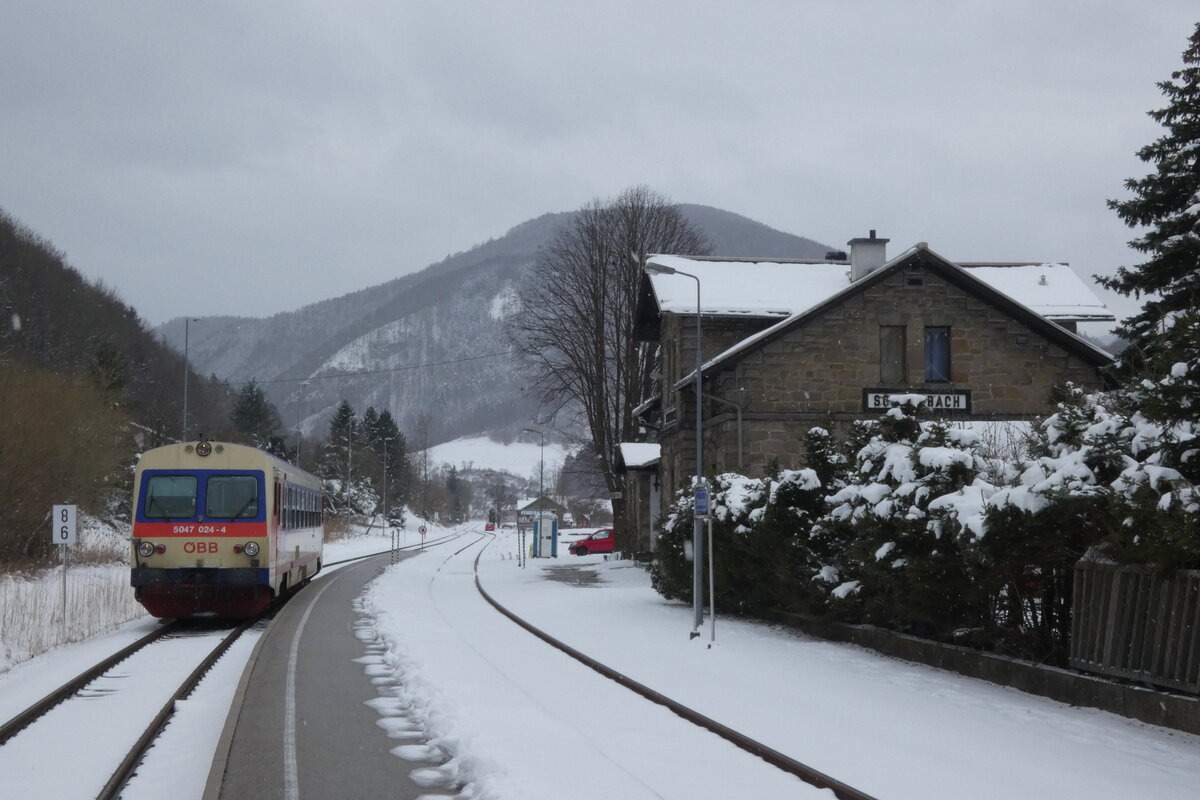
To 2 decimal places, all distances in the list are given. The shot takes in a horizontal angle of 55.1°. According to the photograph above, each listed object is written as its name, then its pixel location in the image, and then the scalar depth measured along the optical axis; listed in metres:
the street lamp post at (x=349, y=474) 85.22
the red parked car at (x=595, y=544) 58.53
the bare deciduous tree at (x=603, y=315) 45.50
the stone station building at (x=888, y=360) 29.64
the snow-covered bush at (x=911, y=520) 12.99
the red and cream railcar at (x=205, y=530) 19.08
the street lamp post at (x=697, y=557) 17.47
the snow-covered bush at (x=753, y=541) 17.97
